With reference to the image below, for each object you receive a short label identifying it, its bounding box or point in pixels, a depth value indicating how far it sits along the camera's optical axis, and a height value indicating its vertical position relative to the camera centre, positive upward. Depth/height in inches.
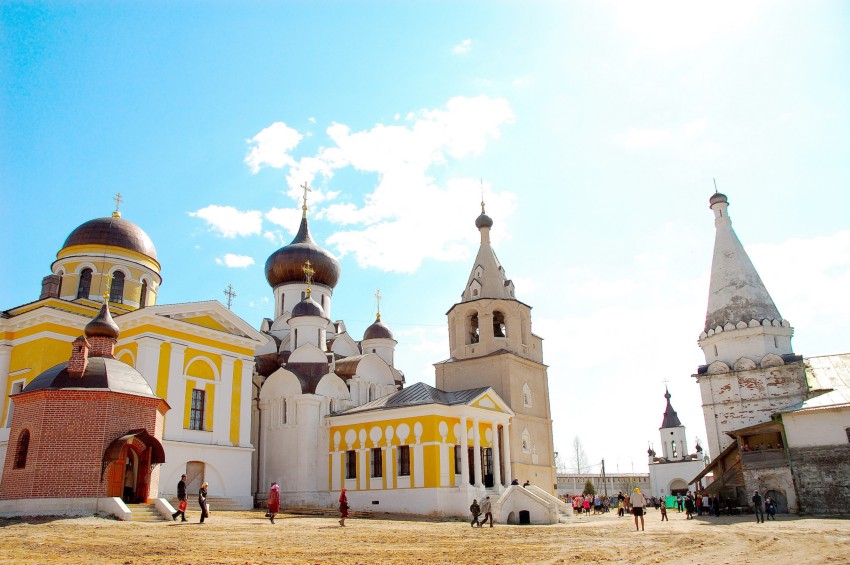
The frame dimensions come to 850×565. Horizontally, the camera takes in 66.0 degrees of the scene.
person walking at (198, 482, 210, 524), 647.8 -16.3
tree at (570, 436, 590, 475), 3882.9 +93.3
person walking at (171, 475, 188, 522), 665.6 -6.1
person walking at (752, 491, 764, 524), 812.6 -46.2
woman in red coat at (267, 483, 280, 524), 704.7 -18.7
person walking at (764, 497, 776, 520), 858.8 -51.2
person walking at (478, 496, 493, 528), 762.2 -35.4
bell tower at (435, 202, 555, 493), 1149.1 +199.8
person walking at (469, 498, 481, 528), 751.0 -38.0
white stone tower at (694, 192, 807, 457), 1194.6 +210.4
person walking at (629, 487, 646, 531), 664.5 -30.5
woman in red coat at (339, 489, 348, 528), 710.9 -28.0
